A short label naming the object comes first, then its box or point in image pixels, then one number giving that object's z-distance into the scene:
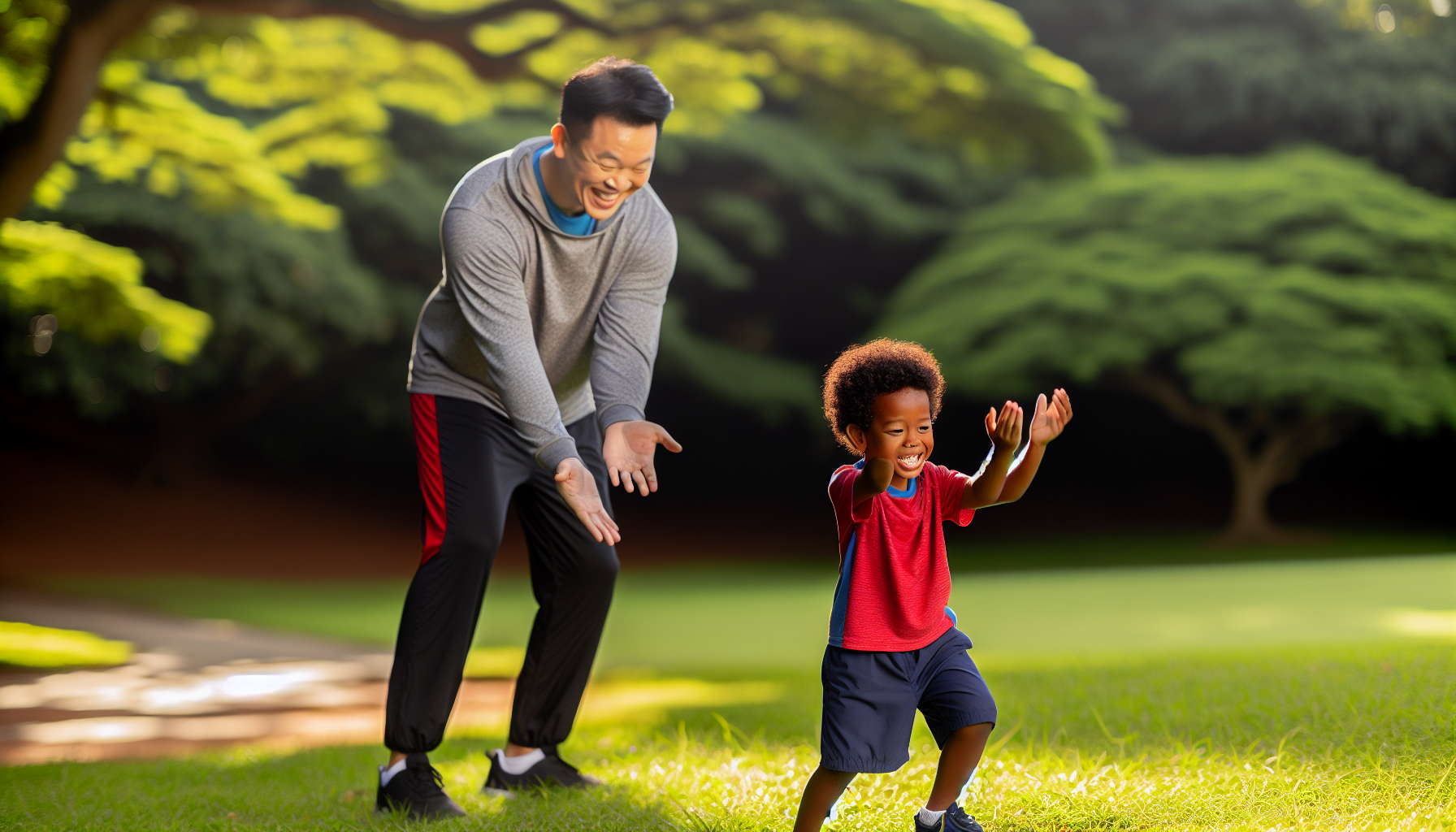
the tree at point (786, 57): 7.91
